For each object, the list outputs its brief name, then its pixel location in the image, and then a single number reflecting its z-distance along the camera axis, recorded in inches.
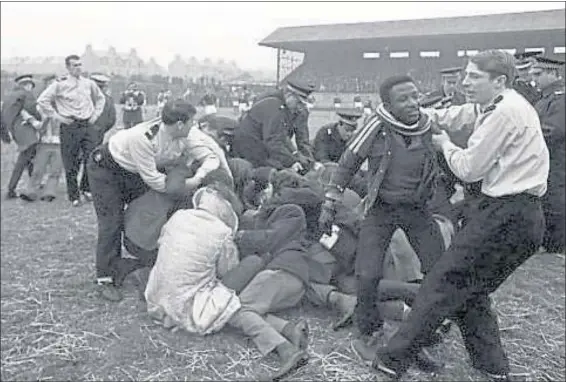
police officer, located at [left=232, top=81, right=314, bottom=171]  232.5
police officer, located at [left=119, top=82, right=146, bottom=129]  472.7
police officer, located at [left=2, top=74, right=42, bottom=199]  282.4
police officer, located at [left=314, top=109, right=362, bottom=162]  263.7
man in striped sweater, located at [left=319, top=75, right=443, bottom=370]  139.2
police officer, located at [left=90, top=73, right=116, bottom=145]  295.8
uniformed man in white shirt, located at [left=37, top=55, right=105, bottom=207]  280.1
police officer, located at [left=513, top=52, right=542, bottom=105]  236.1
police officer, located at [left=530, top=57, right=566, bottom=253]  221.6
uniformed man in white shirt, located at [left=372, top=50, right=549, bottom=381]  115.7
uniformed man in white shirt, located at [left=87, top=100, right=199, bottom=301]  169.8
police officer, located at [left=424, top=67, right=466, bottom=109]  224.5
